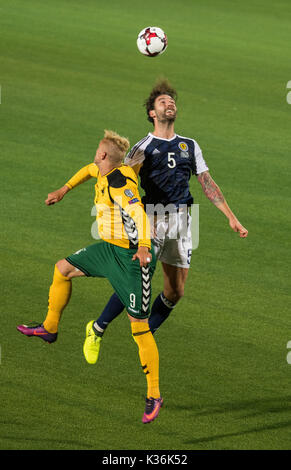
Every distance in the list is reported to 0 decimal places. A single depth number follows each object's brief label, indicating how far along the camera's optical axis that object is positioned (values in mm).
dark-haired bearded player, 18016
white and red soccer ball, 28531
